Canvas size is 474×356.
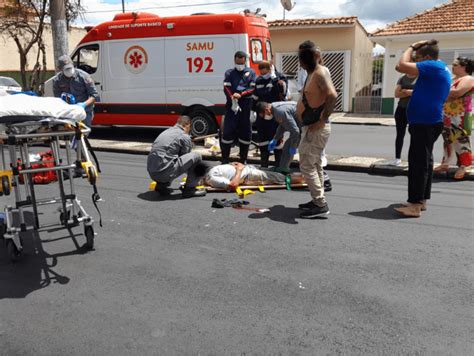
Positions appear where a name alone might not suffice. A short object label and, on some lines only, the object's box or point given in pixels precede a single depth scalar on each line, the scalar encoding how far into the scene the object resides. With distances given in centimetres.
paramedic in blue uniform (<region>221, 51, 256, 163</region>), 794
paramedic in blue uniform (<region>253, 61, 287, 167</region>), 760
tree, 2052
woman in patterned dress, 682
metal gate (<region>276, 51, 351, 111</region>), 1883
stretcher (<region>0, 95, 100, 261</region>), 380
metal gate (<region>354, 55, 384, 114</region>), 1869
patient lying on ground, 643
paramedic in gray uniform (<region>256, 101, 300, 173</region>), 632
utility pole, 1107
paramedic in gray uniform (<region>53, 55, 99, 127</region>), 731
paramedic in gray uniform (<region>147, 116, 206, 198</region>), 604
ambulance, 1013
